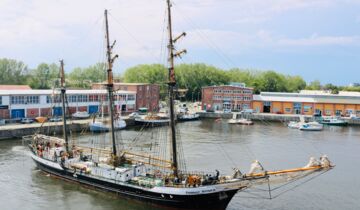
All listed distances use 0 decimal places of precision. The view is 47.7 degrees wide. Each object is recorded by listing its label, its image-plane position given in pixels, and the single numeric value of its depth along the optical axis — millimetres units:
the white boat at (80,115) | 68250
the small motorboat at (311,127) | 68000
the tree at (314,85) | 151362
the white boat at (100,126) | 60281
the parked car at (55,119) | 60728
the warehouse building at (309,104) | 84625
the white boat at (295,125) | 70256
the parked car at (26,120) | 59300
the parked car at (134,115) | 73112
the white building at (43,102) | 59469
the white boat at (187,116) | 79031
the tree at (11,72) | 104250
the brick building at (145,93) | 84812
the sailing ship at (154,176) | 25234
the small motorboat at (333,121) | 75625
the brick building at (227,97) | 90438
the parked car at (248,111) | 86688
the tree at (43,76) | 106662
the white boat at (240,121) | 75188
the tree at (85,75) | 118000
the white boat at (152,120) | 70188
